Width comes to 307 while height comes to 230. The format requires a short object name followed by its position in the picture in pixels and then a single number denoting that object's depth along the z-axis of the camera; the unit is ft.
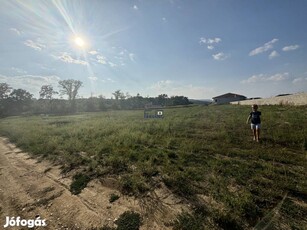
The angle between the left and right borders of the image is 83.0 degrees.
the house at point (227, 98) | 242.99
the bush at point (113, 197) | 12.17
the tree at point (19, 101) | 176.07
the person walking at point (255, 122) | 24.09
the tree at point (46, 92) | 196.85
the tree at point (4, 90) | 182.29
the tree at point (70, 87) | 197.15
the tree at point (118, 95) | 256.73
